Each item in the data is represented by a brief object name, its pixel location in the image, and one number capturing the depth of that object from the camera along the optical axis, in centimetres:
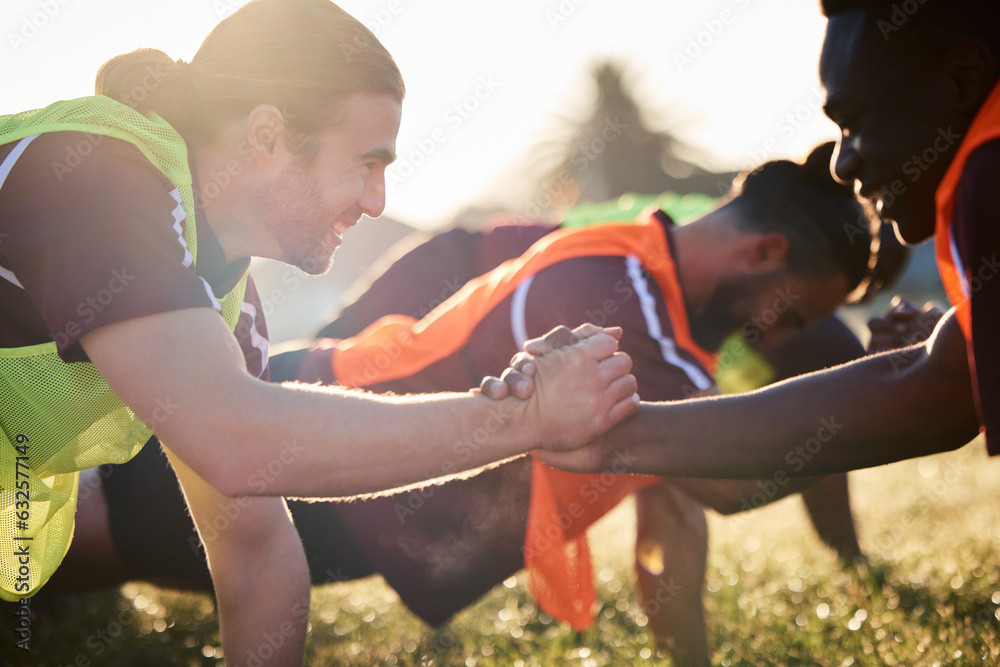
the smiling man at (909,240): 137
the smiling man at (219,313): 140
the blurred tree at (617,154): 3011
